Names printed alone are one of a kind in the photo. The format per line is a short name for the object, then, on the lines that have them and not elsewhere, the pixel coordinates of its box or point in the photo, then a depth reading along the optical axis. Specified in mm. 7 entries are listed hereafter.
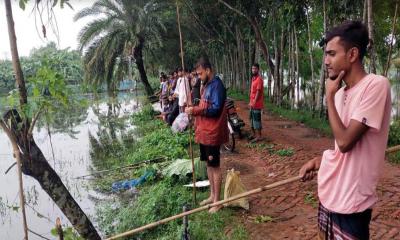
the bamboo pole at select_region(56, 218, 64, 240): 2991
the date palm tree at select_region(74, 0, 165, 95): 19000
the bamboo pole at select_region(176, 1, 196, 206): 4684
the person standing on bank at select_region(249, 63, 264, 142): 8633
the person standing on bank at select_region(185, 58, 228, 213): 4754
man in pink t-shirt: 1892
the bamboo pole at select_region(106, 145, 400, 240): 2813
